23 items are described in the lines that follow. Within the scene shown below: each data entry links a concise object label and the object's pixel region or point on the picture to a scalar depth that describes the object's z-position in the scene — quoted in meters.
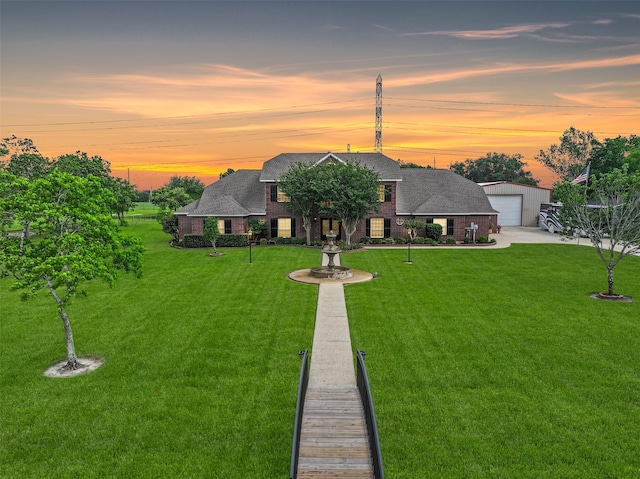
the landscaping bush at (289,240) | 42.59
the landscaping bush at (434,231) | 42.72
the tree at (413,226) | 42.56
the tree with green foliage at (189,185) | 71.94
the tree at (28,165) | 56.38
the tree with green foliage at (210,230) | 37.78
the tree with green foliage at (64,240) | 13.00
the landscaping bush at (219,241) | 40.66
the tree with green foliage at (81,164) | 59.15
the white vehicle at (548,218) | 53.44
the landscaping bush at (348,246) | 39.06
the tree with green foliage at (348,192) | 38.53
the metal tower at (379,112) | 70.12
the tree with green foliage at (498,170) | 100.19
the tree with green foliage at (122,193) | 61.38
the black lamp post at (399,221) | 43.32
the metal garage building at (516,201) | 59.97
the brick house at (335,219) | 43.47
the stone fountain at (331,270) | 26.69
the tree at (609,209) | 21.59
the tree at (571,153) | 88.44
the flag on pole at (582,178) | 42.38
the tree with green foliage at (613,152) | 62.38
